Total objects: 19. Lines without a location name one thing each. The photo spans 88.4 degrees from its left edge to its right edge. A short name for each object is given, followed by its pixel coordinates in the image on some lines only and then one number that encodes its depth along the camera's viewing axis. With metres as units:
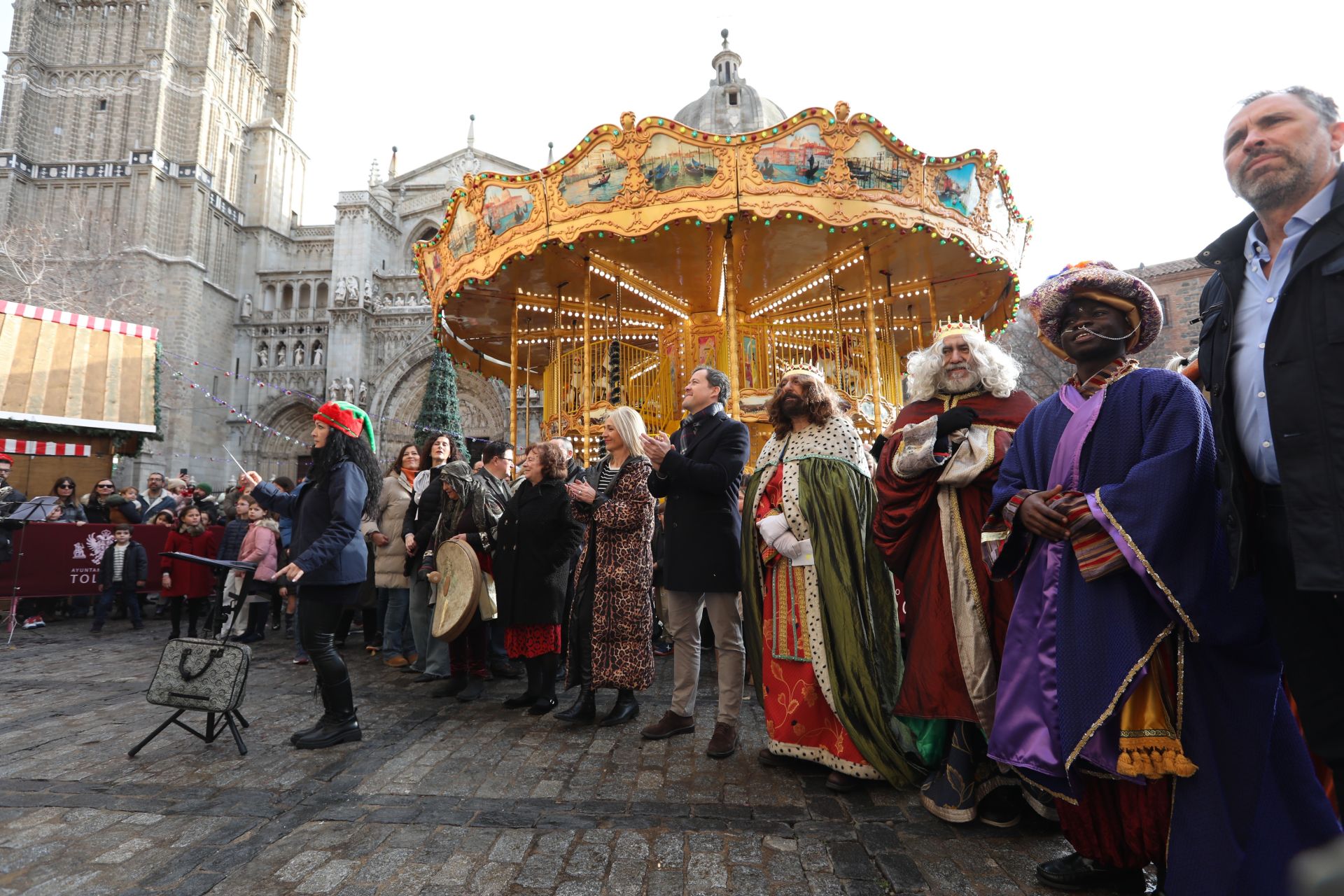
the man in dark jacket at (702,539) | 3.75
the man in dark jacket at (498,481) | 5.48
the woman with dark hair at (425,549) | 5.38
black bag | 3.71
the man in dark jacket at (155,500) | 10.22
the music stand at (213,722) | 3.46
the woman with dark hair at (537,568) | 4.61
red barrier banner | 8.30
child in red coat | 7.23
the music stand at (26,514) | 7.87
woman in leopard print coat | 4.24
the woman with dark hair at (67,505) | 9.41
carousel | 7.05
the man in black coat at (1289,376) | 1.61
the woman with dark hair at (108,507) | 9.52
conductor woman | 3.81
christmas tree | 20.72
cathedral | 26.39
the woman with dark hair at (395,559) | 6.12
